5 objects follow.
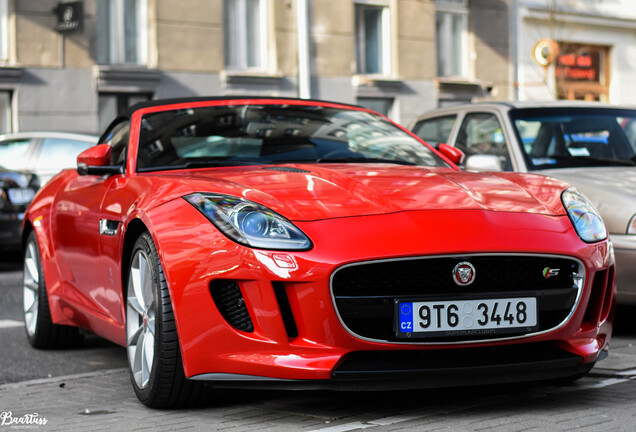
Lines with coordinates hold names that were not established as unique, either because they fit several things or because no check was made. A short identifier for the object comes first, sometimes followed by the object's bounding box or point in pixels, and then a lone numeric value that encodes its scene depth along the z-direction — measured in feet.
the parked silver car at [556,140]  23.39
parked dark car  40.45
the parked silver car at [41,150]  47.57
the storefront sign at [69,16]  65.82
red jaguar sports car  13.73
